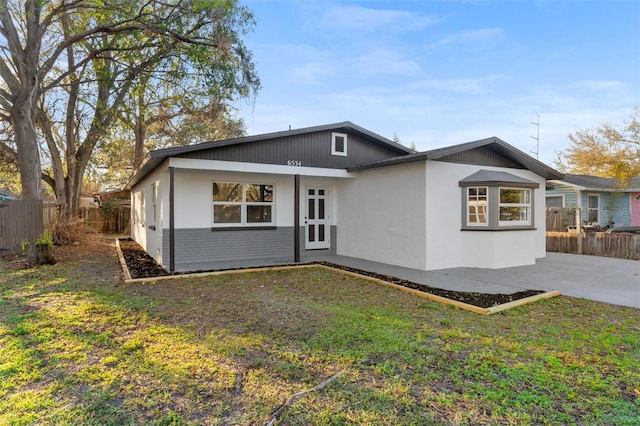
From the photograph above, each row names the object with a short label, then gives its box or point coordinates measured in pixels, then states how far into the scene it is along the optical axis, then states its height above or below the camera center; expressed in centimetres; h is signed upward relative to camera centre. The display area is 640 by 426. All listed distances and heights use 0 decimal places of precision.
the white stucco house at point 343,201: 877 +31
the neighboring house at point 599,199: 1809 +67
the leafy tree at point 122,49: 970 +510
